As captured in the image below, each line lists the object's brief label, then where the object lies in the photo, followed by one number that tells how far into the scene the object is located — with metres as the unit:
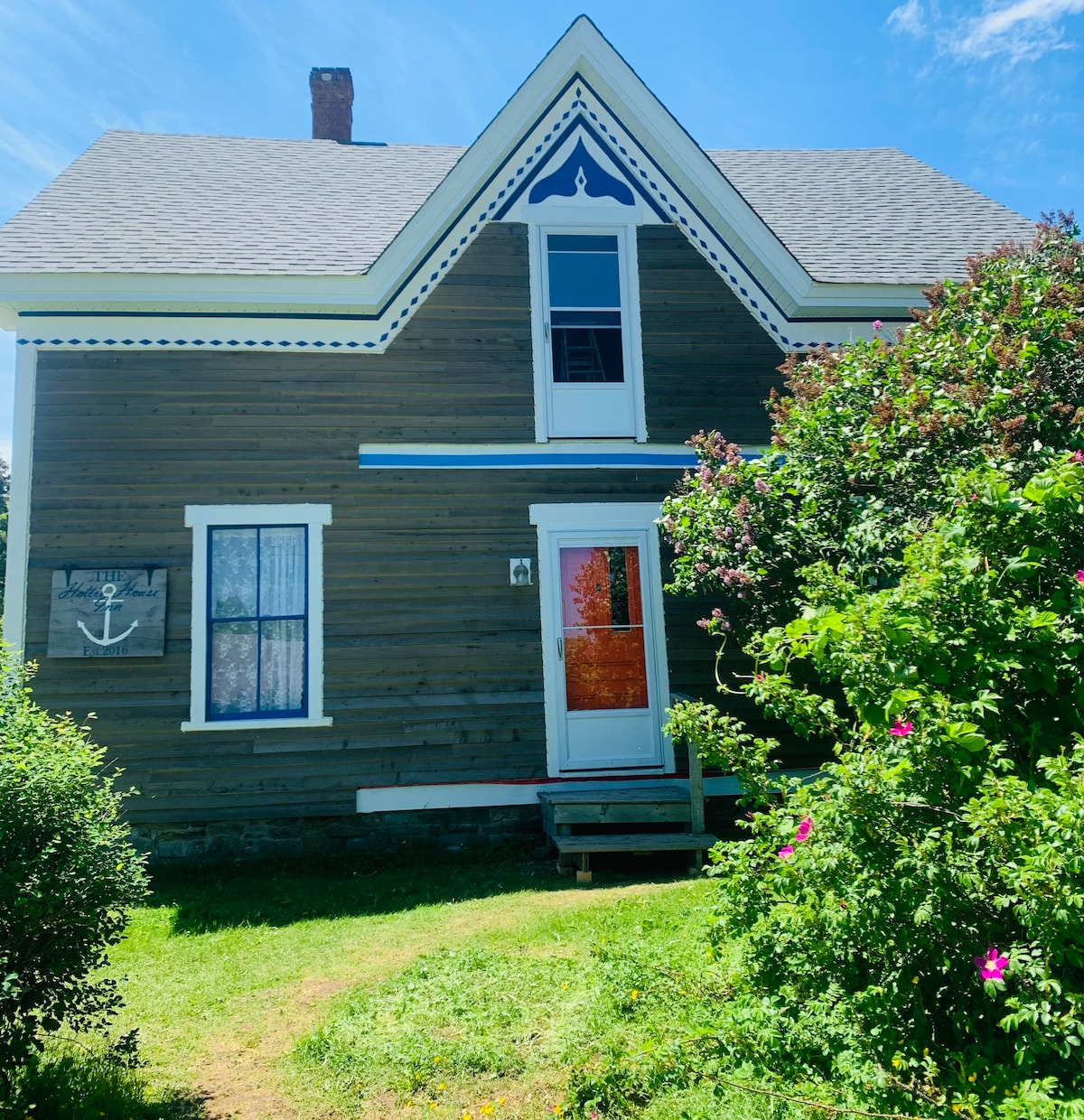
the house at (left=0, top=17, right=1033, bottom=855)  9.12
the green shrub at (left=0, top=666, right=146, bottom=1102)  3.91
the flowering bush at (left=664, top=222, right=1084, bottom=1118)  3.11
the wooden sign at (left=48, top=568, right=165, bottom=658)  8.95
